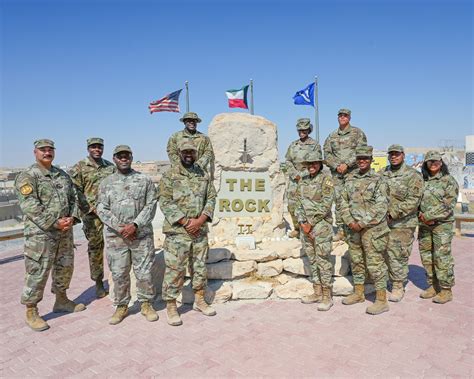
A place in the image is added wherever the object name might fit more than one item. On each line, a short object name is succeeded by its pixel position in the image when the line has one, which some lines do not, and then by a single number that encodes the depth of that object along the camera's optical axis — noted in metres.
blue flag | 13.79
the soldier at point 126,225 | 4.06
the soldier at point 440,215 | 4.42
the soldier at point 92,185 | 4.91
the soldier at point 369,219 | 4.25
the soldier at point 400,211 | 4.47
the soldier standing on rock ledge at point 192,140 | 5.39
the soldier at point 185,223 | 4.16
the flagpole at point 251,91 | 13.44
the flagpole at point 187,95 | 12.53
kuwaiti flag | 11.78
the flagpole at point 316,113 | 15.92
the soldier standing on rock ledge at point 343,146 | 5.75
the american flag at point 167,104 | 11.90
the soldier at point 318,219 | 4.37
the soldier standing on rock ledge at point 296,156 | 5.74
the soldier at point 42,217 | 4.02
